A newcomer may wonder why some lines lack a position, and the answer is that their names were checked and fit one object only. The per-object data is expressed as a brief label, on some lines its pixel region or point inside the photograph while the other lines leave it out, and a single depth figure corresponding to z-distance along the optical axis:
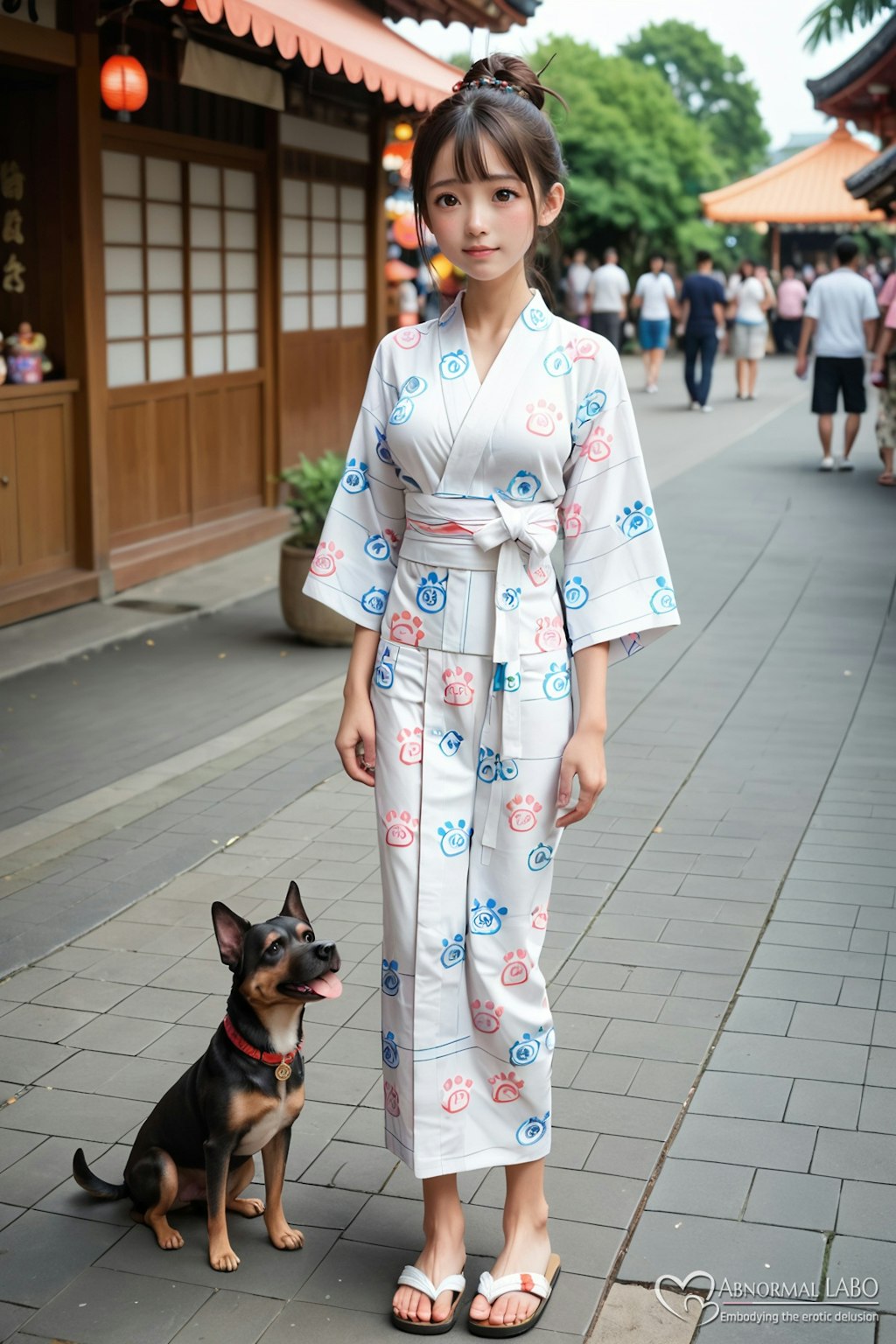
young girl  2.84
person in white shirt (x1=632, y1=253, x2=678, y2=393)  21.89
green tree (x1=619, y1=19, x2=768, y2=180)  65.38
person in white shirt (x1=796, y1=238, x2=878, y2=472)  14.05
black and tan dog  2.85
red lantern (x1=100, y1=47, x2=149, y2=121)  8.43
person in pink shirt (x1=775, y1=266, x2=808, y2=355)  30.84
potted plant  8.28
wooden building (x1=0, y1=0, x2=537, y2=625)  8.68
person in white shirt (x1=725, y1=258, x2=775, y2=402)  21.36
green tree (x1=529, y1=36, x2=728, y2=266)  32.69
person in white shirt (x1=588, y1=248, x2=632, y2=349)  23.14
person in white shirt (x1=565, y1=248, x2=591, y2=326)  26.67
